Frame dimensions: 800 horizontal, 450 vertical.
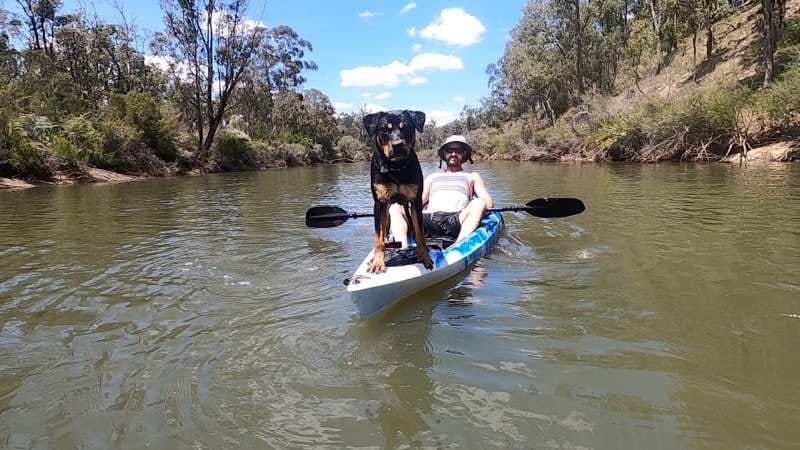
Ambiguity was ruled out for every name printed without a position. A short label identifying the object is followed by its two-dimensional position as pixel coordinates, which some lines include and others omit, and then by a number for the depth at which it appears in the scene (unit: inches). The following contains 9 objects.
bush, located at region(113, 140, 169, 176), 913.5
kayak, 156.3
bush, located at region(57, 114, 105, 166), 754.8
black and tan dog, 161.2
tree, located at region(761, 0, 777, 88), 821.9
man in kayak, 232.5
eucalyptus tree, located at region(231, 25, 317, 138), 1968.5
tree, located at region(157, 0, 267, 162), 1203.9
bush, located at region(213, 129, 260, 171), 1319.6
